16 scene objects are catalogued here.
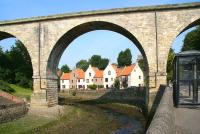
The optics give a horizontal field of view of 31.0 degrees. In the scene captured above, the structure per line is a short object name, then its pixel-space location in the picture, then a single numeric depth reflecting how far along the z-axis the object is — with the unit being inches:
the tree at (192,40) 2205.5
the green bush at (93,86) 3179.1
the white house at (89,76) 3454.7
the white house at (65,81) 3708.2
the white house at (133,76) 3009.4
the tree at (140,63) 3297.2
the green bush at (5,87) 1608.0
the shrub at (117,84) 3133.4
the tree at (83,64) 5105.3
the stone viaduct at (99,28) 1031.6
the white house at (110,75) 3326.8
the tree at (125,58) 4210.1
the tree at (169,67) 2252.7
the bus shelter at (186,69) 452.4
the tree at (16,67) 2022.6
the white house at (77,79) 3563.0
